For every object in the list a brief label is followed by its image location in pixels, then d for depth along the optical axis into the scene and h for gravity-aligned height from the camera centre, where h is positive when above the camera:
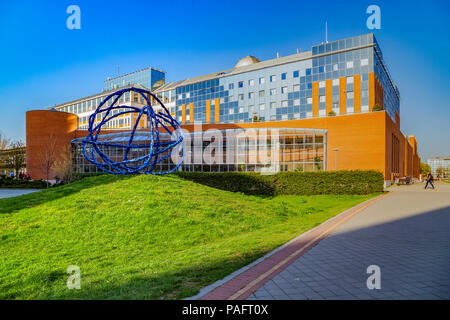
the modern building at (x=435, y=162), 166.02 -3.78
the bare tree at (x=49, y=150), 44.05 +1.26
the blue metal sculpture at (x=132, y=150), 39.81 +1.08
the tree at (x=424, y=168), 120.75 -5.29
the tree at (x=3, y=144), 51.88 +2.50
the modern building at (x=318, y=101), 34.50 +10.93
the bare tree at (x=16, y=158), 49.62 -0.04
